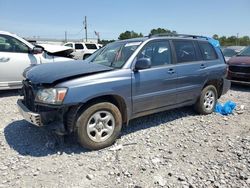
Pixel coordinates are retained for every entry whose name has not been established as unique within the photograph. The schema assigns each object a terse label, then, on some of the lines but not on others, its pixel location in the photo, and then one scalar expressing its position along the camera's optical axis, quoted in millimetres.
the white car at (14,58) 4936
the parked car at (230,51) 9116
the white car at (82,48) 13439
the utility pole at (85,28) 35008
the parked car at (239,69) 6357
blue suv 2645
